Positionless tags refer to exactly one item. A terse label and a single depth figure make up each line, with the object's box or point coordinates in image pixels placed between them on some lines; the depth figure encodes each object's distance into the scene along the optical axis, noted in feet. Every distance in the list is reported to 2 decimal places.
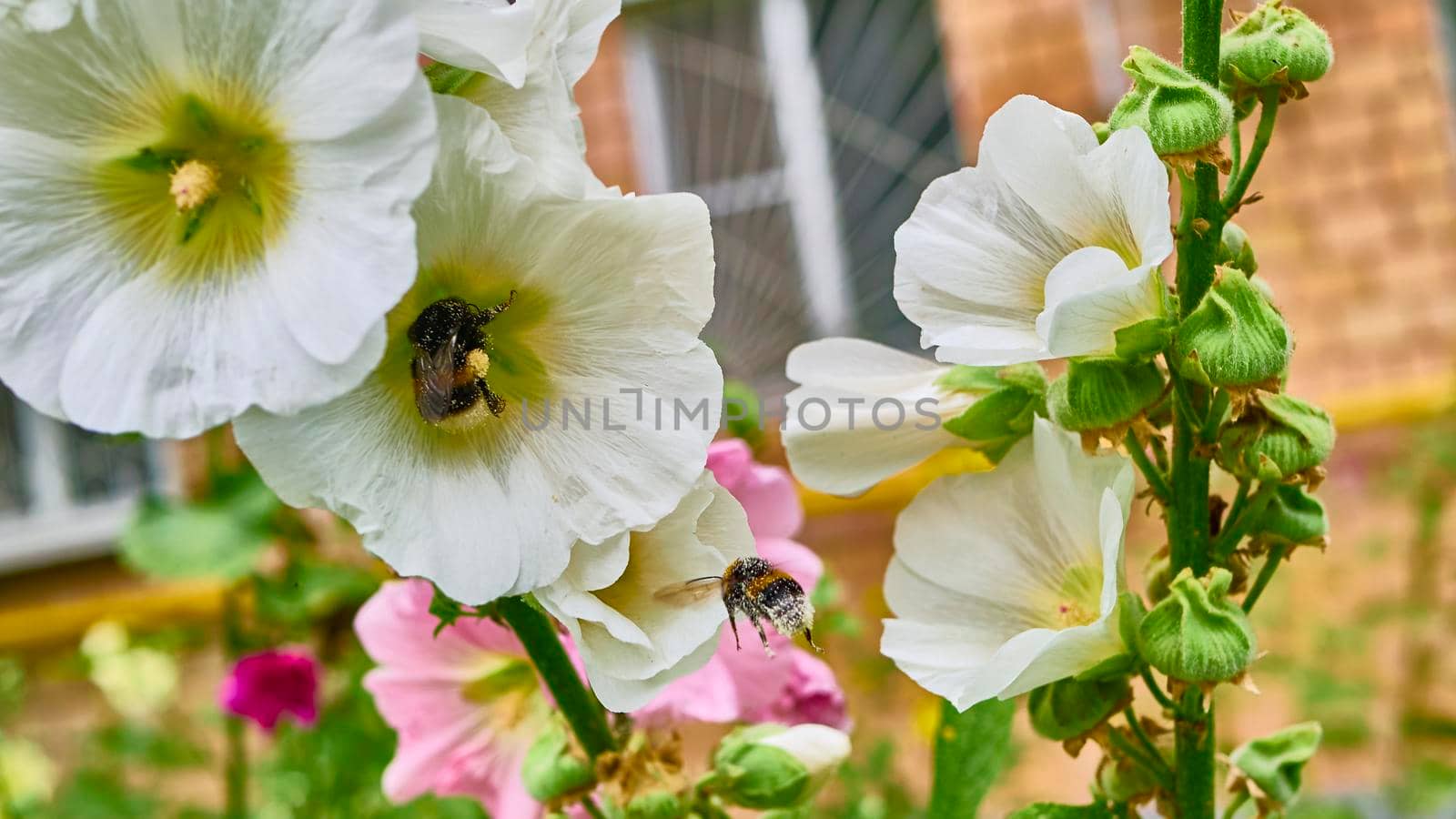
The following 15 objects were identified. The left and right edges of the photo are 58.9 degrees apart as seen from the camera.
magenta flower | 2.86
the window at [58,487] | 8.30
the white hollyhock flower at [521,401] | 0.83
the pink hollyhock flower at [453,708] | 1.40
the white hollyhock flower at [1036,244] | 0.95
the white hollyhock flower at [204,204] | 0.75
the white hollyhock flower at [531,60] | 0.82
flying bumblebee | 1.01
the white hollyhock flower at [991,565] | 1.12
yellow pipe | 6.58
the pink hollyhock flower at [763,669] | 1.33
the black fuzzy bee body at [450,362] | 0.87
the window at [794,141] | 7.54
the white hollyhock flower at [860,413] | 1.18
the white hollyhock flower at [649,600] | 0.89
